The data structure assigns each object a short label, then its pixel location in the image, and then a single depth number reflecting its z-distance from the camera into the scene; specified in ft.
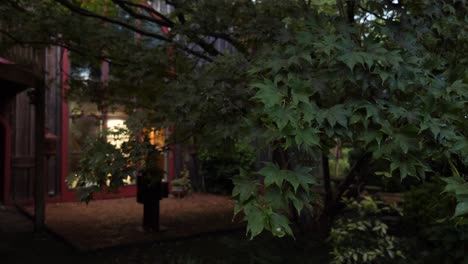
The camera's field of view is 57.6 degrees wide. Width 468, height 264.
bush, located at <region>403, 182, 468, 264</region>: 15.26
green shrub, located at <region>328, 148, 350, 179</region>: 48.10
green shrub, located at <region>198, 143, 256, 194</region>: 44.98
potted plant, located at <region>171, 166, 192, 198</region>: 42.91
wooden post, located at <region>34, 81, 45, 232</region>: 26.55
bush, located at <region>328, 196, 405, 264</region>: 19.06
